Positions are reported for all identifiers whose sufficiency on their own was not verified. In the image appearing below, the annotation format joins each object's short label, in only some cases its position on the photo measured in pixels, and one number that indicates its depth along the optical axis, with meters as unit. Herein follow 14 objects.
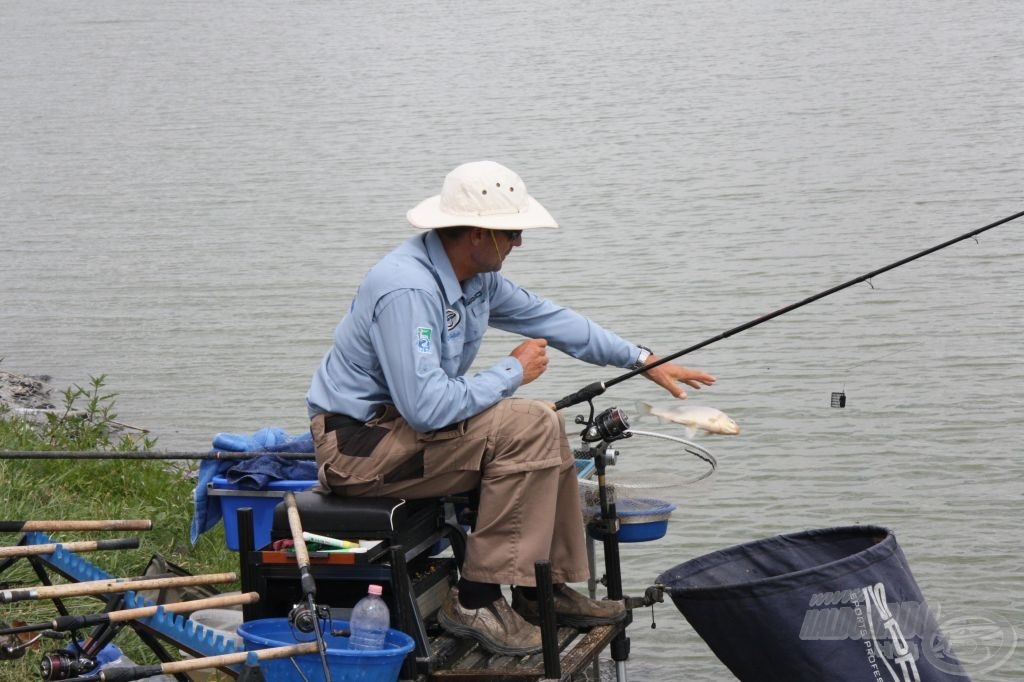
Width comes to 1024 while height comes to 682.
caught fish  8.76
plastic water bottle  6.86
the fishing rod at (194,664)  6.08
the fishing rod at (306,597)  6.20
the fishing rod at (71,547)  7.25
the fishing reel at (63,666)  6.57
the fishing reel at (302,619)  6.49
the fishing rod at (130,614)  6.26
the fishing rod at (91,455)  8.92
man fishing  7.18
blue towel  8.58
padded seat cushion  7.20
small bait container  8.66
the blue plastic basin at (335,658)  6.61
